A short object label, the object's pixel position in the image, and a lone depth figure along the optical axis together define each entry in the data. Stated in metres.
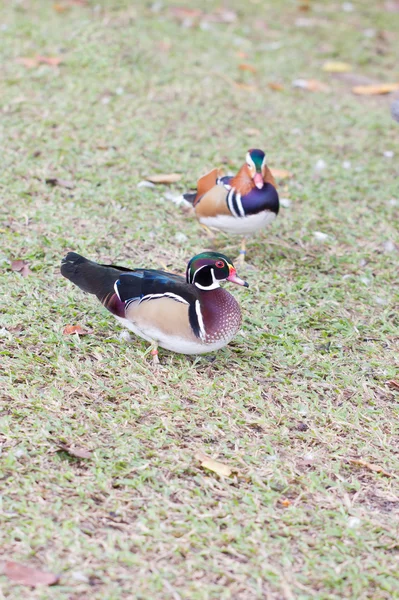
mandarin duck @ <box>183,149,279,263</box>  7.40
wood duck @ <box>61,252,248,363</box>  5.79
